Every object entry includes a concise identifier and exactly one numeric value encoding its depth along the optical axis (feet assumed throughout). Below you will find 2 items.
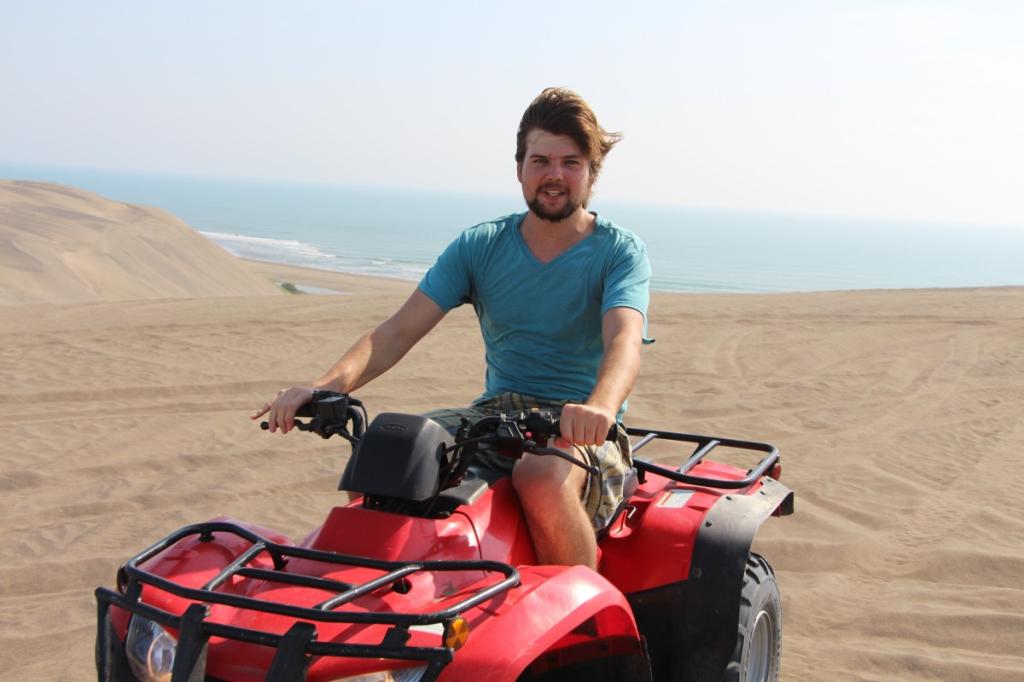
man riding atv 11.50
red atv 7.49
